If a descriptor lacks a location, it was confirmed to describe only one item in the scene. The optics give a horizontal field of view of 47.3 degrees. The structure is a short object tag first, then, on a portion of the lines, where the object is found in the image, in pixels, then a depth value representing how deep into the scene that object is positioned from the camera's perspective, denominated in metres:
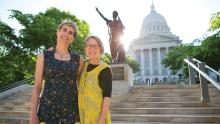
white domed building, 86.38
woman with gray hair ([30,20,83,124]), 2.61
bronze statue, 11.62
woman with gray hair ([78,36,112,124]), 2.61
